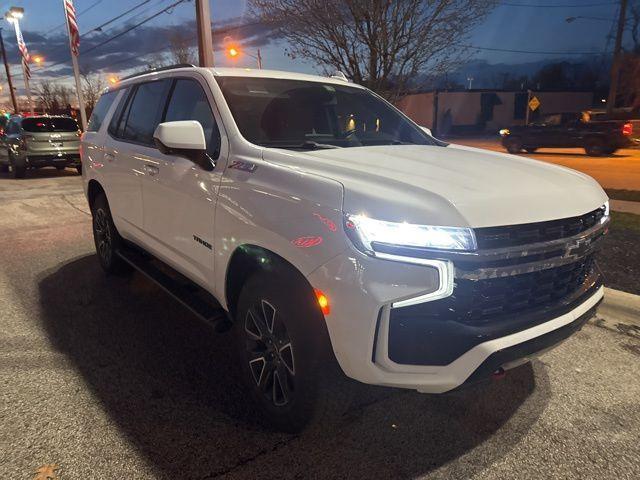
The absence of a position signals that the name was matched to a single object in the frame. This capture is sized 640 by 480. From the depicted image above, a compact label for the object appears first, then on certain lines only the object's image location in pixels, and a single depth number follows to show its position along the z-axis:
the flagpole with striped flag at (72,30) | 17.14
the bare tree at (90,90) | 55.00
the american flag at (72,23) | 17.16
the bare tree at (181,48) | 36.34
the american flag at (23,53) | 26.83
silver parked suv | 13.77
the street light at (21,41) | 26.94
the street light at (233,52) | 22.61
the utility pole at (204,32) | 12.17
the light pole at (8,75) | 41.17
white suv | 1.99
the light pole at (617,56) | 28.08
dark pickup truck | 18.92
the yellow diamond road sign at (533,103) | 29.36
